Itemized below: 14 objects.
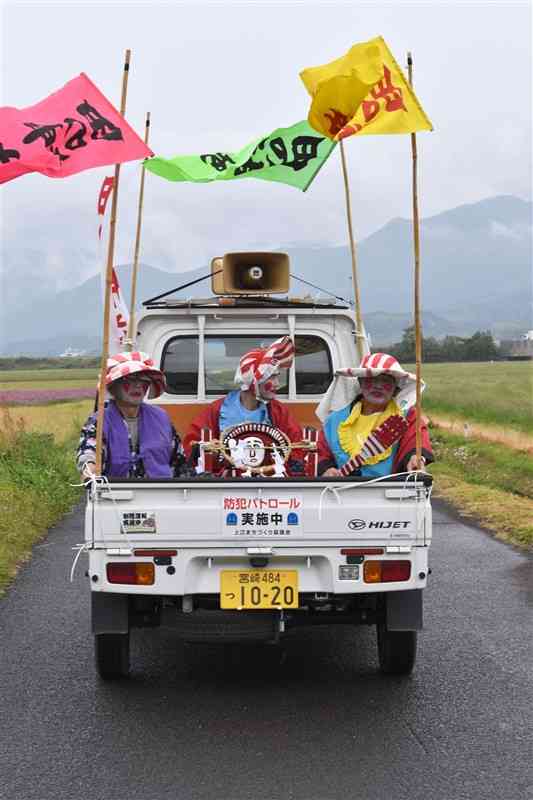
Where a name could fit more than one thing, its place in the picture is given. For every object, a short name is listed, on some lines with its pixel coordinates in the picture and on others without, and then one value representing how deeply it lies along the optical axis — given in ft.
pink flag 17.43
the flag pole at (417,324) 16.10
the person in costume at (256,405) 20.22
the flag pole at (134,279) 25.03
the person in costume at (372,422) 18.78
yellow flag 17.13
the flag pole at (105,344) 16.16
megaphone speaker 26.20
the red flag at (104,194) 30.60
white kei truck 15.75
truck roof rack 25.38
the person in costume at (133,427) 18.48
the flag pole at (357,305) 24.07
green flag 29.30
